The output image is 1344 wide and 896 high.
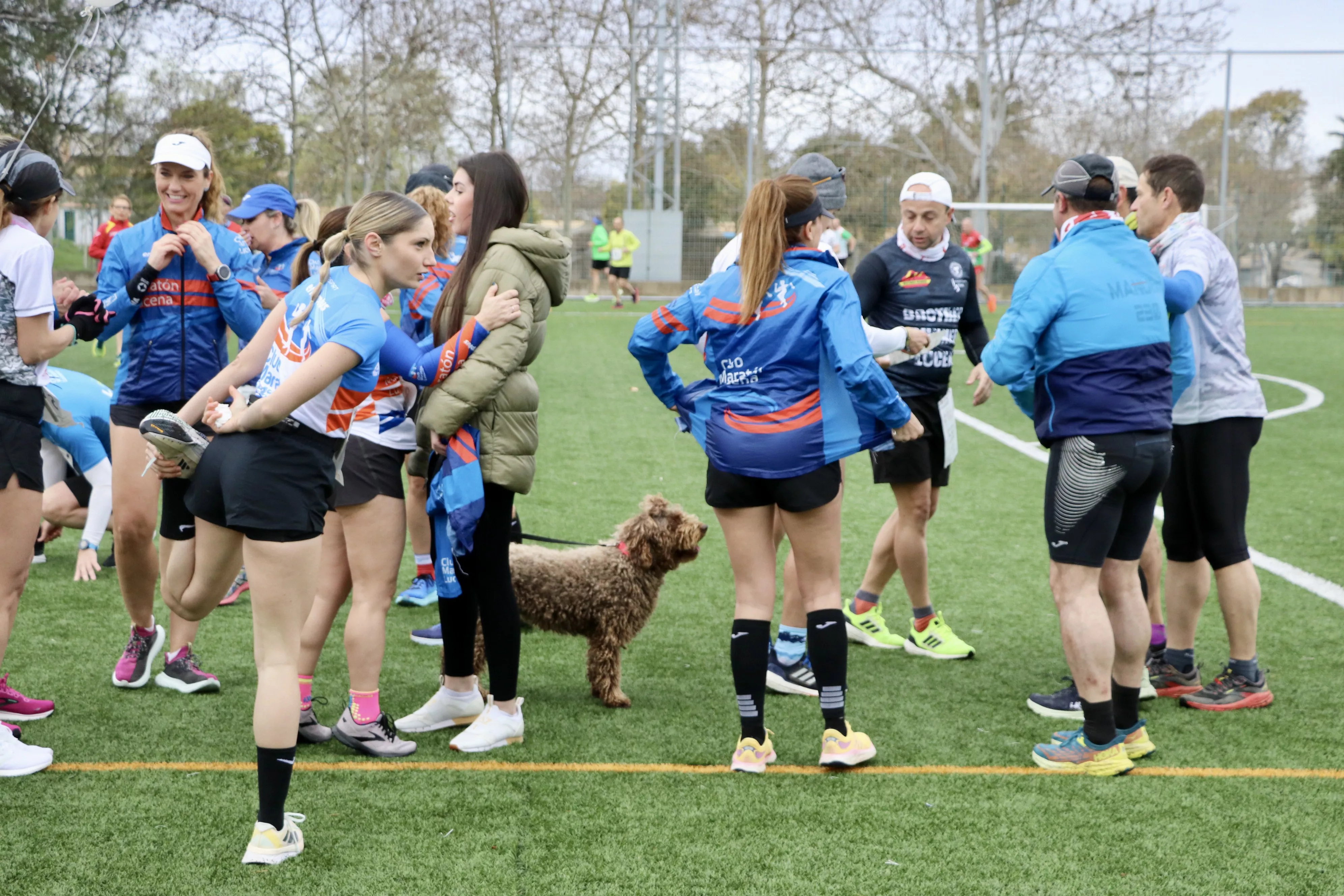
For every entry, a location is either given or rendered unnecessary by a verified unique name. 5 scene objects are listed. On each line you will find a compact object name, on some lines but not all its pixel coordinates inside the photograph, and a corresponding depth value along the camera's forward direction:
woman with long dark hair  7.62
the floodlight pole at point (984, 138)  54.75
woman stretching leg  6.15
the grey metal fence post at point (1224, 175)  55.59
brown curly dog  9.30
